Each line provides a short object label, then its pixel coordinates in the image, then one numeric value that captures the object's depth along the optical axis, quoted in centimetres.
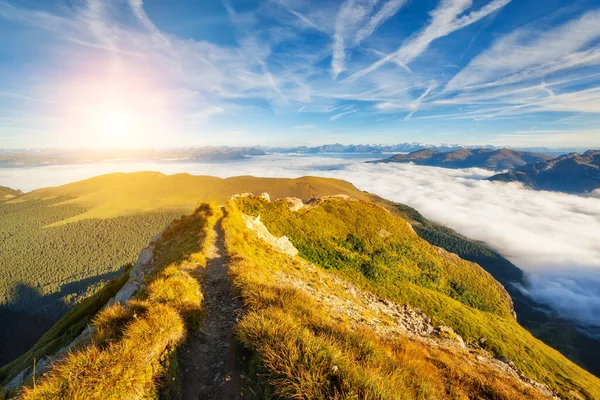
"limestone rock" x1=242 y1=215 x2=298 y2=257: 3859
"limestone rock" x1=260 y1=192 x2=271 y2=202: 6293
